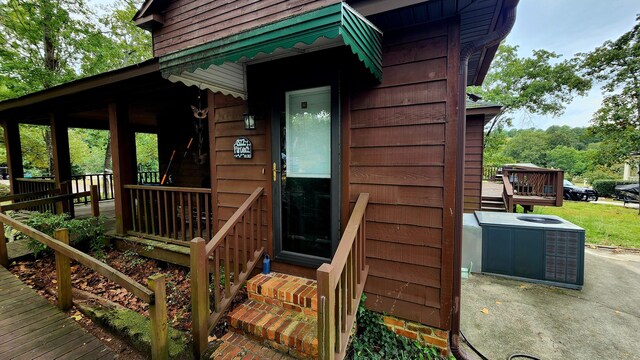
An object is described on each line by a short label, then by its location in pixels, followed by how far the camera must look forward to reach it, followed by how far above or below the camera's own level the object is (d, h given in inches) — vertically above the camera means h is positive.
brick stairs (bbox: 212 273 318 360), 85.8 -54.4
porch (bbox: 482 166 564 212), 270.4 -30.5
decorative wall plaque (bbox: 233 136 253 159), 123.8 +8.5
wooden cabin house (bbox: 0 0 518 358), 81.0 +7.1
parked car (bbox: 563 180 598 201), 589.6 -71.1
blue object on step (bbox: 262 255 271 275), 117.1 -43.9
